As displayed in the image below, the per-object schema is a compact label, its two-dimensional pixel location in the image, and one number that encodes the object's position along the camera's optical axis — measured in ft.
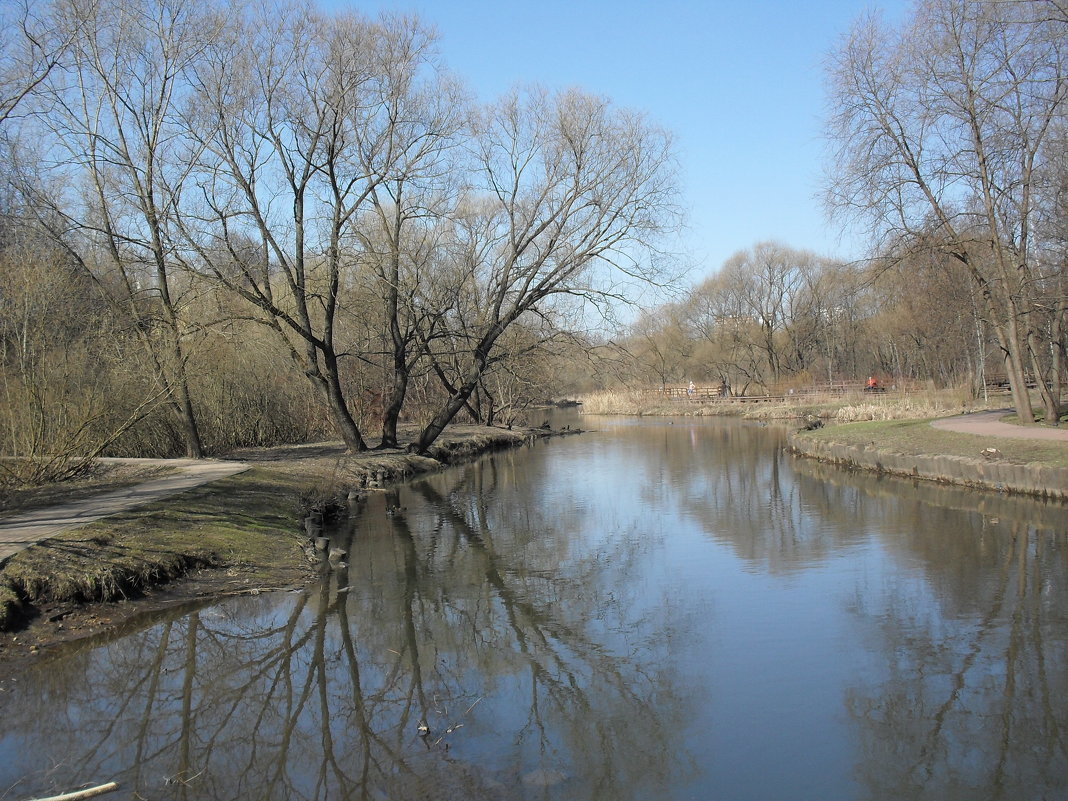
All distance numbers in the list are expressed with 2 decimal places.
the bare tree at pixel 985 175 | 56.90
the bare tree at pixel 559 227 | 76.13
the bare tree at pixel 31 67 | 31.63
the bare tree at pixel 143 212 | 56.13
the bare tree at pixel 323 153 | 64.18
